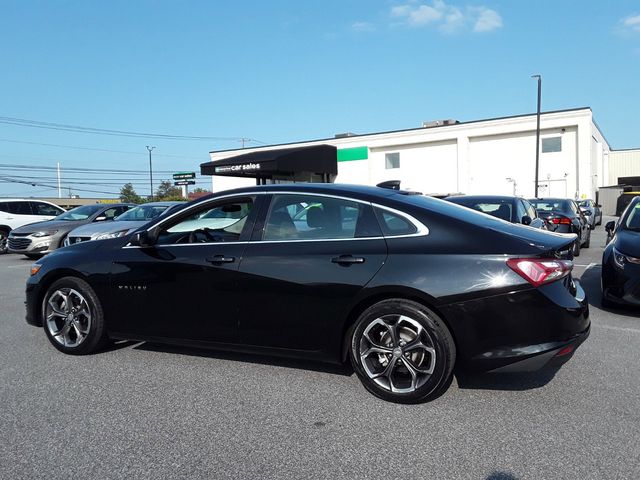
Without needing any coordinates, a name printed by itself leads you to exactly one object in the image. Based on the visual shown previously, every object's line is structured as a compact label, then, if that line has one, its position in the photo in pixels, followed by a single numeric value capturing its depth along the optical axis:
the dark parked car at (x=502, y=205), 8.78
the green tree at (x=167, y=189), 92.26
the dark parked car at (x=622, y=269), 5.99
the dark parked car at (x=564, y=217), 11.84
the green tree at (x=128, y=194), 90.78
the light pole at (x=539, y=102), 28.45
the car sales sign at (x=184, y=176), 67.26
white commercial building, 34.78
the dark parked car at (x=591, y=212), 20.41
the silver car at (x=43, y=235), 13.18
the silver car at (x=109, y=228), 10.85
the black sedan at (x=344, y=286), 3.49
